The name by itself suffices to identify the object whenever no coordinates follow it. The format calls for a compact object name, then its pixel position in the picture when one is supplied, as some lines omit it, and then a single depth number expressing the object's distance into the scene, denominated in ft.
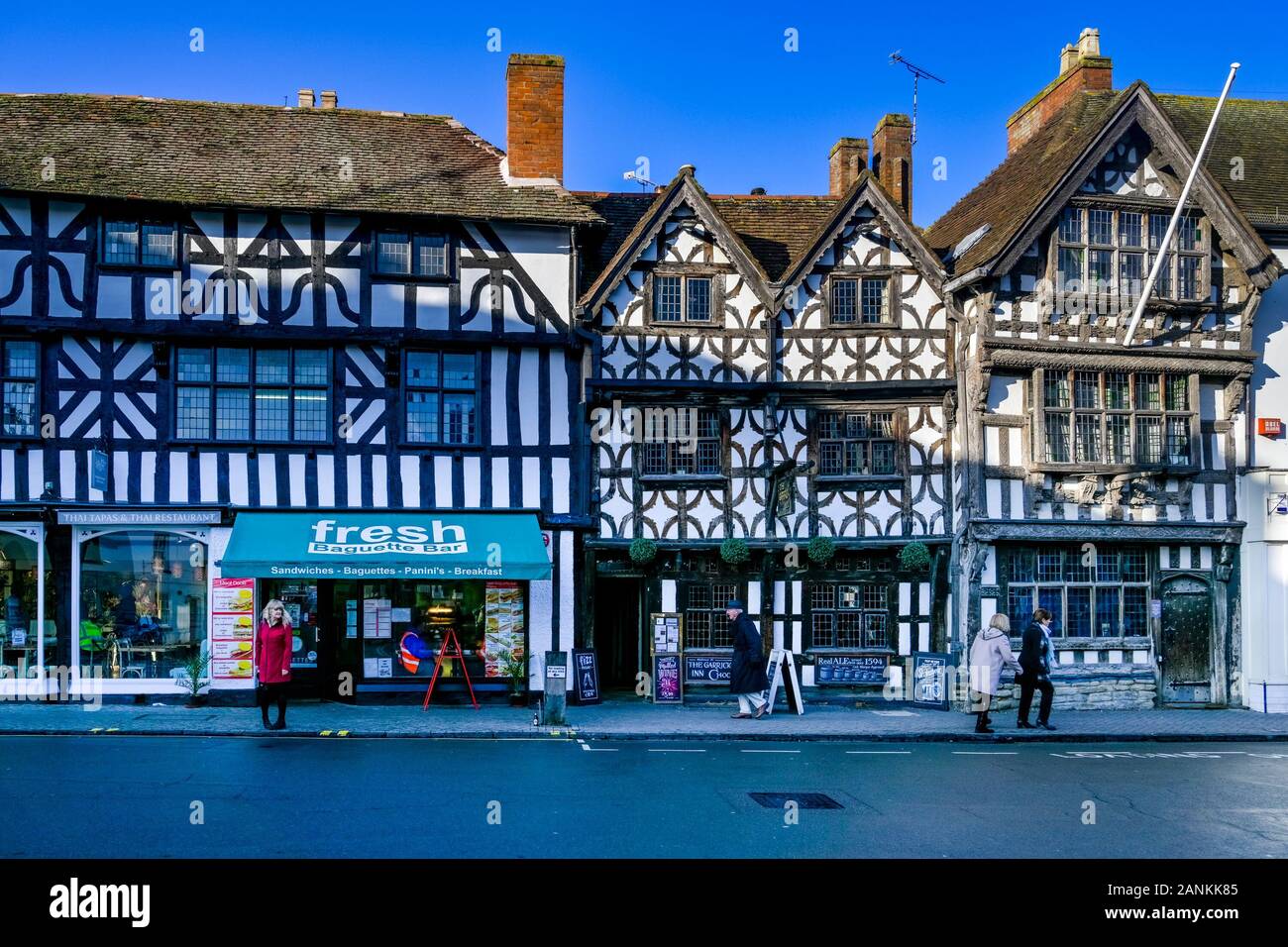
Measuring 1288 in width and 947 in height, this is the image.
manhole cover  34.94
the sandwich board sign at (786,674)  60.64
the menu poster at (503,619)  64.59
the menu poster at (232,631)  61.57
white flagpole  62.69
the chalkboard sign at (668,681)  64.49
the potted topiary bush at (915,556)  65.72
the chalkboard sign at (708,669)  66.69
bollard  54.03
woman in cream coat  55.01
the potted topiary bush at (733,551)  65.26
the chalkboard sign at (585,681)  63.21
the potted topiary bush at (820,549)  65.57
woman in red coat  50.88
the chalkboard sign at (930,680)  64.54
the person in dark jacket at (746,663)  58.29
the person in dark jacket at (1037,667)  57.57
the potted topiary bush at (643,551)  64.90
